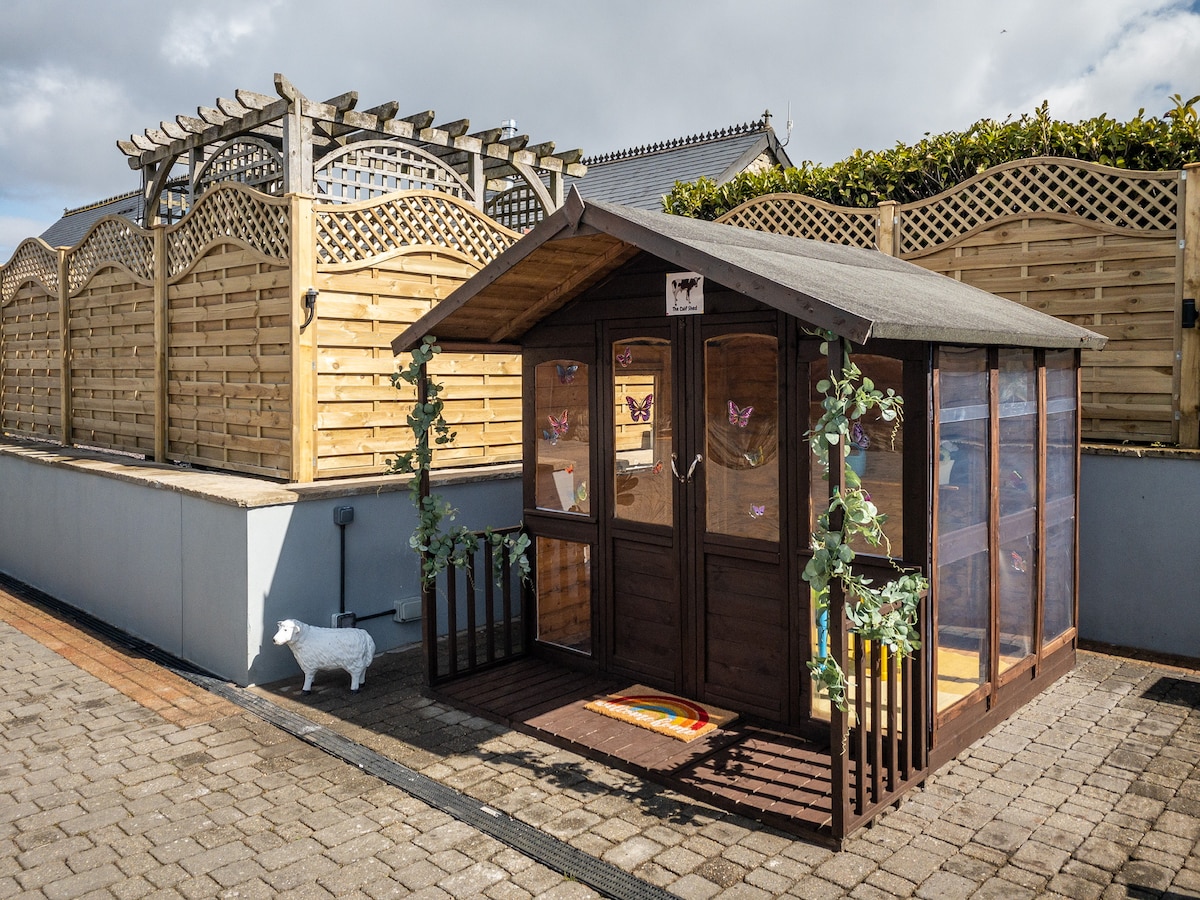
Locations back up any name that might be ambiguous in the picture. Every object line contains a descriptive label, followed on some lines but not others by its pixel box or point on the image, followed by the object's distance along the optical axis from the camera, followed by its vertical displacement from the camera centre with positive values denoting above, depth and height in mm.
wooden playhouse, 4035 -395
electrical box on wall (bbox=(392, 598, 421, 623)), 6320 -1312
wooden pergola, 6969 +2471
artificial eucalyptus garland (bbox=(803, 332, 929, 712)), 3523 -485
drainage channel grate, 3361 -1665
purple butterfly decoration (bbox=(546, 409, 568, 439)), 5590 -34
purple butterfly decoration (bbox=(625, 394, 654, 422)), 5137 +50
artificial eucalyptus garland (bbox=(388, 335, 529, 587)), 5316 -490
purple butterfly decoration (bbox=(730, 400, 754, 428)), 4738 +15
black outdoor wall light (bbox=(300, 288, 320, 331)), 6035 +772
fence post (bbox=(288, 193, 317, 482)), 6012 +473
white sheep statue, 5355 -1336
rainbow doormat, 4660 -1558
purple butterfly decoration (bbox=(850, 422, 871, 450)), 4324 -95
